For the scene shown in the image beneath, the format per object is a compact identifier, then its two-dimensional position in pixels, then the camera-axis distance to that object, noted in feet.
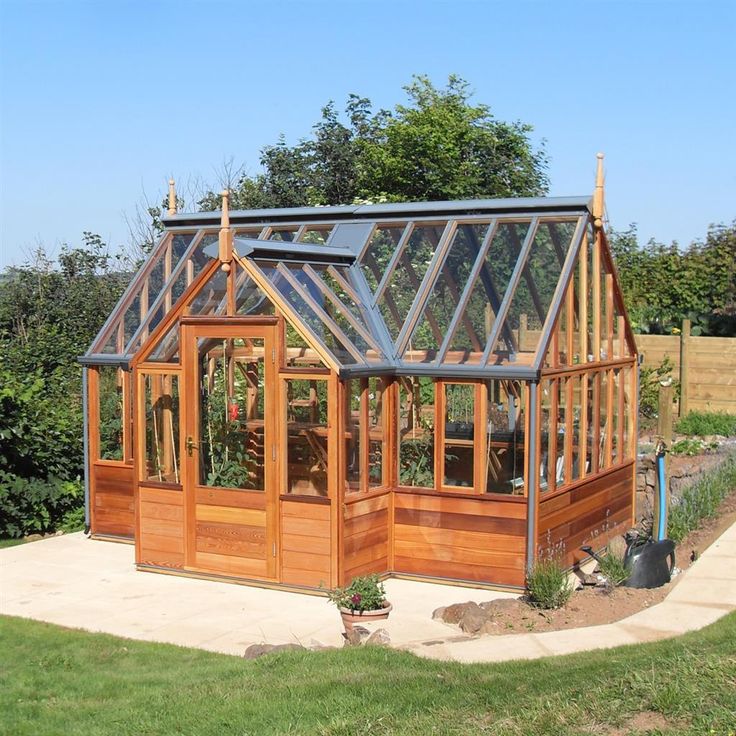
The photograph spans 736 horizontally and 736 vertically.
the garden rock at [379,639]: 23.36
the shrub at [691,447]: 49.52
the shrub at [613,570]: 29.14
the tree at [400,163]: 76.64
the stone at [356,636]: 24.12
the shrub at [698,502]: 34.76
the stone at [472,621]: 25.72
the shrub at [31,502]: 37.50
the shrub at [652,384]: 56.49
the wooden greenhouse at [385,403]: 30.42
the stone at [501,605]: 26.71
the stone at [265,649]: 23.20
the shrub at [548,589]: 26.84
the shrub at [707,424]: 53.93
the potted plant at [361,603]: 25.91
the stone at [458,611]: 26.68
